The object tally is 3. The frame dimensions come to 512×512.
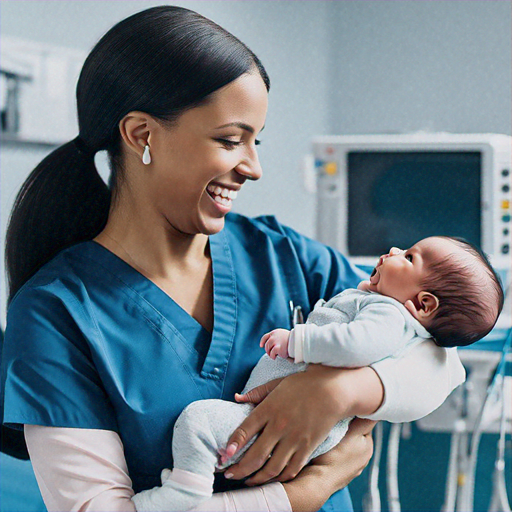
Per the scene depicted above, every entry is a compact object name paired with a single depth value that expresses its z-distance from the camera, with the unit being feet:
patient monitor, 6.51
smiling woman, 3.02
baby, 2.96
